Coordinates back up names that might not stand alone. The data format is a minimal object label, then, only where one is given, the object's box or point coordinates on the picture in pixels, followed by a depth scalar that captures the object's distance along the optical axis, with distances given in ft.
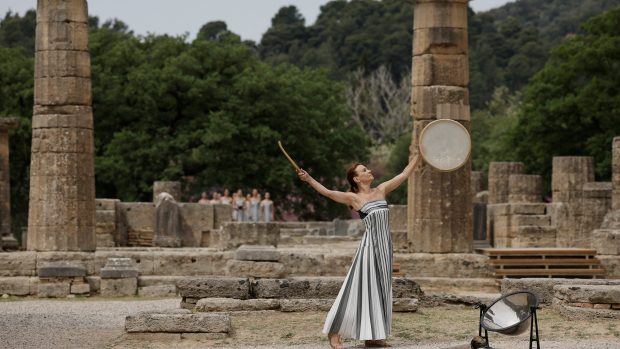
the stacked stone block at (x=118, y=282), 80.79
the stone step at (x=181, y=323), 53.72
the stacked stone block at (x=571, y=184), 126.00
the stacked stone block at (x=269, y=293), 60.59
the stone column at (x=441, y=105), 83.66
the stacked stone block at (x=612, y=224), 89.40
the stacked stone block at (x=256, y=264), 78.48
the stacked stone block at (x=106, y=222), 110.22
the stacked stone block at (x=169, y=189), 131.75
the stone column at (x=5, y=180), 110.83
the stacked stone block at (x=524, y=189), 137.90
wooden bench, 85.36
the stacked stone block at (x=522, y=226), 120.16
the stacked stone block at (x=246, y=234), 90.53
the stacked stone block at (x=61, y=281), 80.07
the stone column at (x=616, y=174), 111.34
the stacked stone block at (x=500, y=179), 143.74
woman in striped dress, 48.32
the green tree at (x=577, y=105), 163.22
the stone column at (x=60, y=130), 83.56
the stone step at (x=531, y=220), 124.16
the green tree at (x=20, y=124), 154.85
